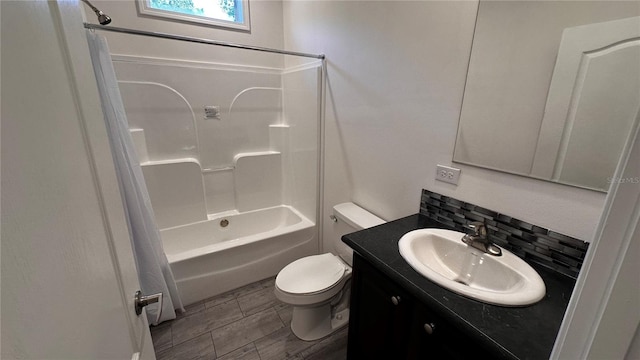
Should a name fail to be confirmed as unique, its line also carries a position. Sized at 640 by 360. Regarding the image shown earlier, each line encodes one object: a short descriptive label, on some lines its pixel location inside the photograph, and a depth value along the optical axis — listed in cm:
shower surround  215
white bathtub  198
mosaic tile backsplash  93
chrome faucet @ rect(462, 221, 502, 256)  105
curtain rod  137
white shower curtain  137
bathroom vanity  71
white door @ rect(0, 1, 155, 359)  32
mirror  81
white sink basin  82
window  221
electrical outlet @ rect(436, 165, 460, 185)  128
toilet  156
